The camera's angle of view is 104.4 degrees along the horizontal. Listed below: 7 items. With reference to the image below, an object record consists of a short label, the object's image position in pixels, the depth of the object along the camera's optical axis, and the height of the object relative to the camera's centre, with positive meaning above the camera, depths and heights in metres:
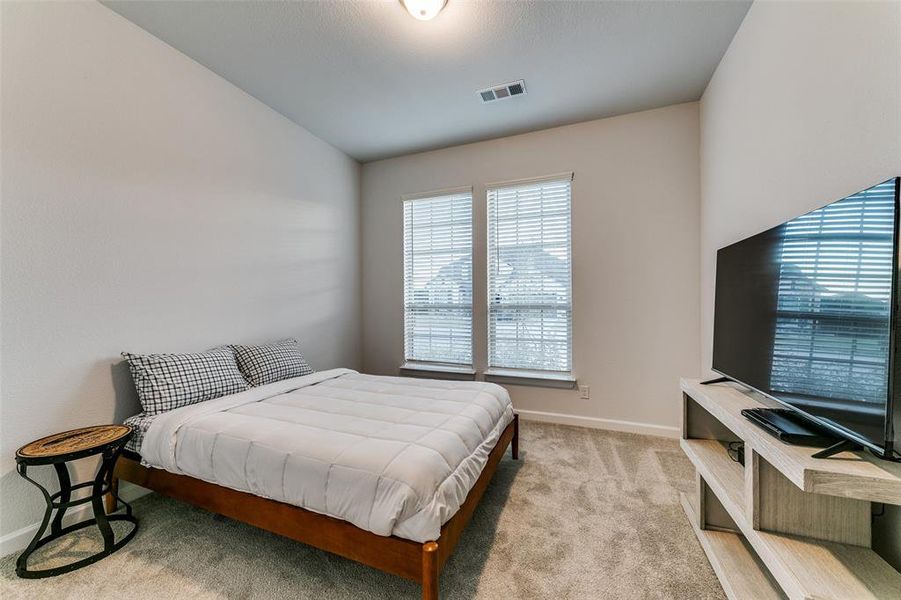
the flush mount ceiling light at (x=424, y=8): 1.89 +1.56
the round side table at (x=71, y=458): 1.55 -0.82
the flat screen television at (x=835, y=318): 0.93 -0.07
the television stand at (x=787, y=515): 0.93 -0.78
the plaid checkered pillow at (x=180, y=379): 2.01 -0.53
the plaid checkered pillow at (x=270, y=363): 2.60 -0.54
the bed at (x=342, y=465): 1.32 -0.76
